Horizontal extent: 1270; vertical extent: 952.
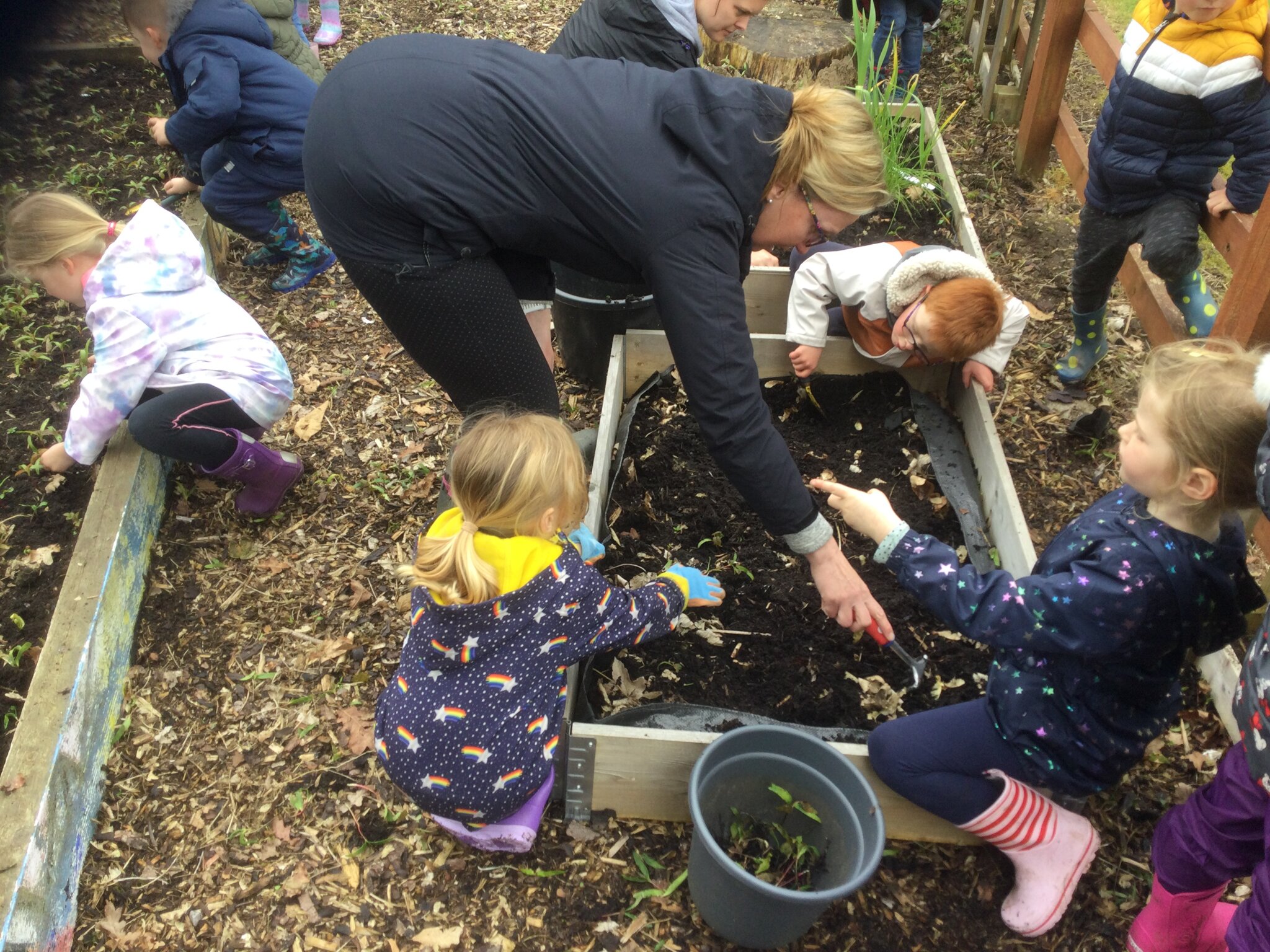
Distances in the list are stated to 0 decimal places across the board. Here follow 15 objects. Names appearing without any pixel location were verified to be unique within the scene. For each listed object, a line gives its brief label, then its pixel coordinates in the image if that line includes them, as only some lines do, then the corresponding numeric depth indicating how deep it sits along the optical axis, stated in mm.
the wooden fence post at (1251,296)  2316
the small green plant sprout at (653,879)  2057
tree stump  5039
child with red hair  2840
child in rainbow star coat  1735
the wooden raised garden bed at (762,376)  2041
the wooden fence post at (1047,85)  4004
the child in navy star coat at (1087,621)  1559
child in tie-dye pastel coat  2555
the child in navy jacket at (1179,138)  2619
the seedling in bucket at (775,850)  1917
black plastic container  3191
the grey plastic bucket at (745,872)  1689
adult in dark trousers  1784
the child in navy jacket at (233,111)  3531
